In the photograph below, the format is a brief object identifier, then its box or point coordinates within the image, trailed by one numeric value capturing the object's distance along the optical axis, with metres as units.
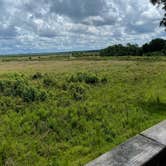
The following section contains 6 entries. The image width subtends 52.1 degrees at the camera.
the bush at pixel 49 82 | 11.15
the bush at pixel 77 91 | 8.09
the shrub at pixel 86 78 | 11.89
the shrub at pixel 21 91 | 7.68
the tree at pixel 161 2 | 7.09
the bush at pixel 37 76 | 14.57
